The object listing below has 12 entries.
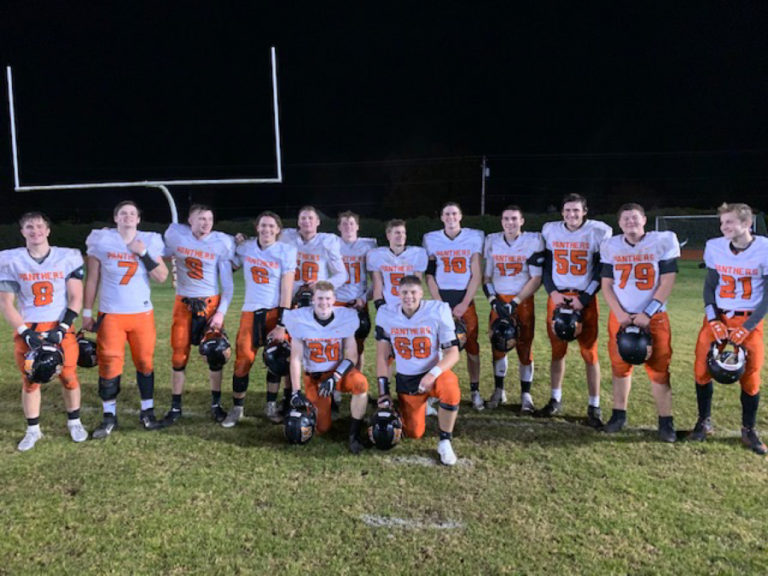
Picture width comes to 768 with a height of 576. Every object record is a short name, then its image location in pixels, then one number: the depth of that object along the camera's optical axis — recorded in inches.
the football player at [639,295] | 159.0
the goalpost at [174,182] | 419.5
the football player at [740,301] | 150.5
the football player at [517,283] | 186.1
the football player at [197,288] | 177.5
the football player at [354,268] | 199.2
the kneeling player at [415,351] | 154.4
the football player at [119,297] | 165.8
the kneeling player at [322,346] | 163.2
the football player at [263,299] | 178.4
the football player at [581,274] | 175.8
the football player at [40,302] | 153.5
